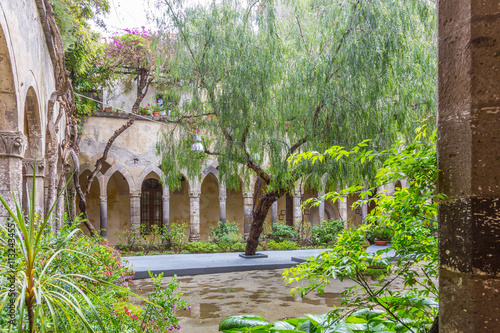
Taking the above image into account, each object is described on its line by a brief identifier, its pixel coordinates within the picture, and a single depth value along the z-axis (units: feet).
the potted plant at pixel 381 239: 40.68
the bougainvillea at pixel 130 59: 38.27
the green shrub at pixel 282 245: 40.70
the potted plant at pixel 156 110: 42.32
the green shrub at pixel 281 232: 43.53
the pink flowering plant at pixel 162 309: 8.25
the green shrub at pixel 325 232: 43.29
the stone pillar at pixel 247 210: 44.45
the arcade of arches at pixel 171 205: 41.19
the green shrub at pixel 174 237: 38.37
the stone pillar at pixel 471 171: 3.60
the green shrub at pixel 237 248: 38.88
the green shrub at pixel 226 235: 39.24
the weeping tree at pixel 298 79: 21.13
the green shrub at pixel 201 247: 37.76
